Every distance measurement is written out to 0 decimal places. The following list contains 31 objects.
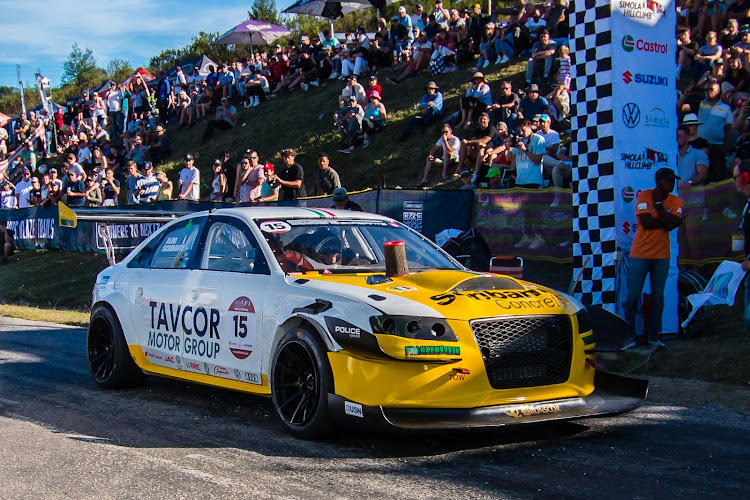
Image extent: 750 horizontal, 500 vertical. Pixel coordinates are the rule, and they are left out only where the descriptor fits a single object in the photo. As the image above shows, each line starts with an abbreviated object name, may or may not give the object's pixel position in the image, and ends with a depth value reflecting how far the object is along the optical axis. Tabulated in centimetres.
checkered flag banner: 953
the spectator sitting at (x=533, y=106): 1579
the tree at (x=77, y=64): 8581
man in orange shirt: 848
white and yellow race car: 515
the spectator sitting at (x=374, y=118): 2088
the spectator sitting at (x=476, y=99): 1812
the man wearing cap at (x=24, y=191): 2694
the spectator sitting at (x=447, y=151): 1686
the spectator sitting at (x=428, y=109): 1938
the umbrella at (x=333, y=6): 2755
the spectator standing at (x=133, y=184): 2088
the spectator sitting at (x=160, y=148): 2675
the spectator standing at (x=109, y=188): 2316
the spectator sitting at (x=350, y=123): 2091
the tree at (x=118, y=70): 6934
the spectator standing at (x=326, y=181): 1505
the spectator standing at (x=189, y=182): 2022
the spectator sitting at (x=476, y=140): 1645
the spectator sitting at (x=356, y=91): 2181
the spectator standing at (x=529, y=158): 1352
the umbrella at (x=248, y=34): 3353
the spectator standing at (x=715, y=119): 1223
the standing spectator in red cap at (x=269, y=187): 1680
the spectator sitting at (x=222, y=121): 2780
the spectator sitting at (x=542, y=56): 1789
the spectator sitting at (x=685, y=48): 1561
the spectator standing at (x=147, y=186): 2067
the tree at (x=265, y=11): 6059
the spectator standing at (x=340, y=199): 1041
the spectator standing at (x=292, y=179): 1606
